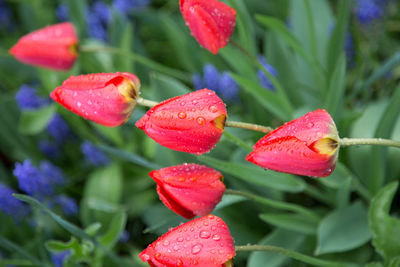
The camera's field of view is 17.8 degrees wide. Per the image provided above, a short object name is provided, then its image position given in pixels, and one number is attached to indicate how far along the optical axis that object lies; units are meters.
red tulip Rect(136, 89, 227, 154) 0.70
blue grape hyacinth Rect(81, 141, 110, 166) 0.95
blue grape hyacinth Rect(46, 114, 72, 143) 1.00
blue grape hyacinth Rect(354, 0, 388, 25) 0.93
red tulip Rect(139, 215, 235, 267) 0.69
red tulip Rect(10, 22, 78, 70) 0.85
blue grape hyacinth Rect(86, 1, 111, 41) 1.08
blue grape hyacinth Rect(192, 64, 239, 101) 0.92
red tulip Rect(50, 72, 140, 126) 0.72
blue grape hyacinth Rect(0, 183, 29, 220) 0.89
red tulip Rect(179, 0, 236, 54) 0.75
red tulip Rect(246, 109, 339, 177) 0.69
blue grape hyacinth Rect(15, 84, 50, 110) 0.97
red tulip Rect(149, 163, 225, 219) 0.71
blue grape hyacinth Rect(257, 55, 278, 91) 0.92
